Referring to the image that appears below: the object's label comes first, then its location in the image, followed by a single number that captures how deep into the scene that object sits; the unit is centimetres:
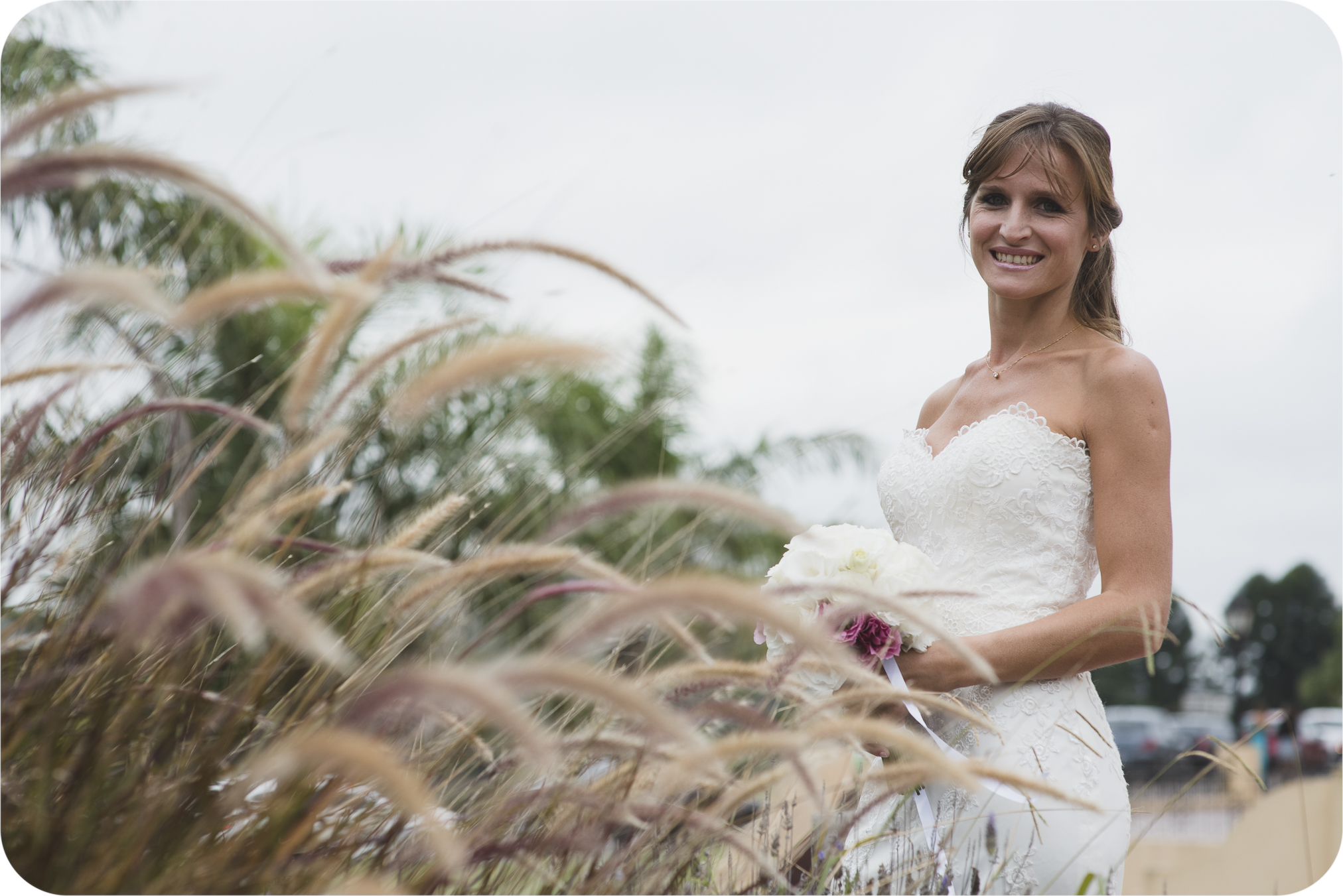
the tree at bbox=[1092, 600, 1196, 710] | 4256
